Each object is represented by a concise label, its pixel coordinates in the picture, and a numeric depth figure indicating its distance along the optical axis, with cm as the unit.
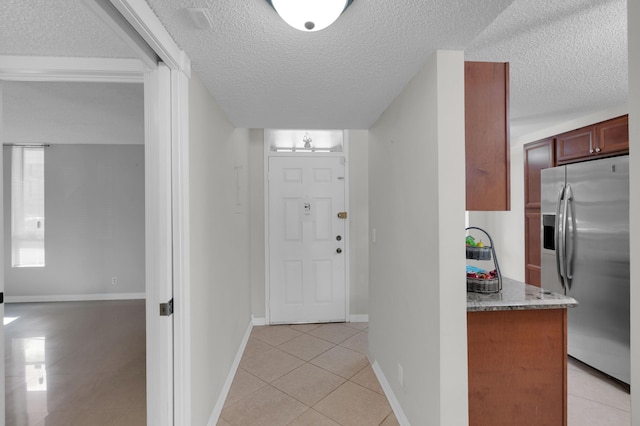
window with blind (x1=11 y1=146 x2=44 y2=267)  454
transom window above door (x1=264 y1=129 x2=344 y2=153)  375
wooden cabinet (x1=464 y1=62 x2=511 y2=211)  155
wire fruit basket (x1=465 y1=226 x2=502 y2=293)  177
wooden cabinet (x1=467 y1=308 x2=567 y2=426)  162
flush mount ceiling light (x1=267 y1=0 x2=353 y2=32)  107
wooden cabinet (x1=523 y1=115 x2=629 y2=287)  256
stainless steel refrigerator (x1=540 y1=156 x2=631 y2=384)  231
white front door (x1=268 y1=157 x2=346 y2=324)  368
